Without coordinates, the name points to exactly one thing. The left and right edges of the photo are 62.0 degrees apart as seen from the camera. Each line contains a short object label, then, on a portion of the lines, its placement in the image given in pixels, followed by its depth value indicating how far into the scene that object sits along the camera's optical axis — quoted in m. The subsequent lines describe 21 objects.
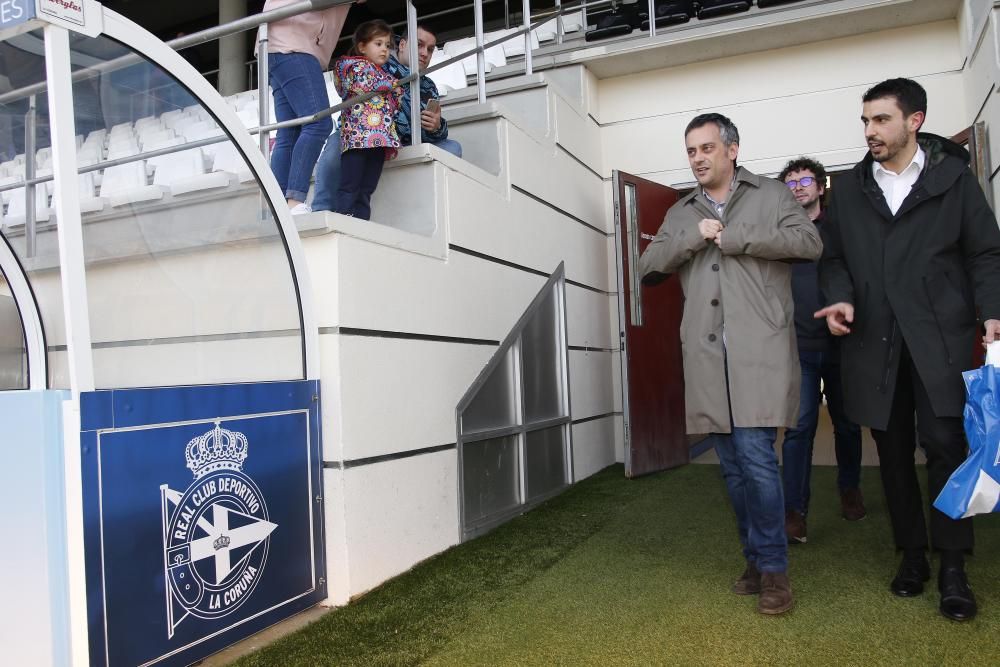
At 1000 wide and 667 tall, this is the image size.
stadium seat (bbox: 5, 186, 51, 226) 2.07
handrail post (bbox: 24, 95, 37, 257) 1.95
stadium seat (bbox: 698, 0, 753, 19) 6.10
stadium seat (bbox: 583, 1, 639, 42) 6.71
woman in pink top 3.30
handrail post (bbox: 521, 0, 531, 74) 5.11
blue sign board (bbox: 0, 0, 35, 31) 1.79
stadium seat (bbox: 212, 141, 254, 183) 2.39
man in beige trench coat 2.49
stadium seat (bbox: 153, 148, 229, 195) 2.24
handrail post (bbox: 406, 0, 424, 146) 3.49
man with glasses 3.42
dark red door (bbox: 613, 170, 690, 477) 5.02
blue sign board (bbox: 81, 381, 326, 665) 1.96
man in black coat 2.41
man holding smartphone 3.59
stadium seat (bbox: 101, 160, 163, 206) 2.10
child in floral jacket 3.28
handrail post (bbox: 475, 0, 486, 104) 4.31
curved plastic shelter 1.89
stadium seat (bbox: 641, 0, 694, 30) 6.57
